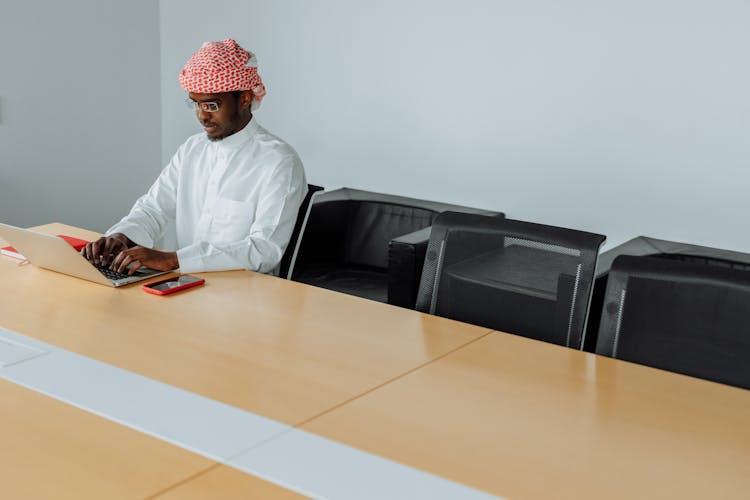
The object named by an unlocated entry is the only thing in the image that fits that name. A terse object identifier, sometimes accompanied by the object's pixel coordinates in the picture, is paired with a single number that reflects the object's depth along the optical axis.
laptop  2.52
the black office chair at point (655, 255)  3.19
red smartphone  2.56
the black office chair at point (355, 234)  4.15
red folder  2.86
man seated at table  2.85
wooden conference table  1.56
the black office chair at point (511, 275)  2.42
